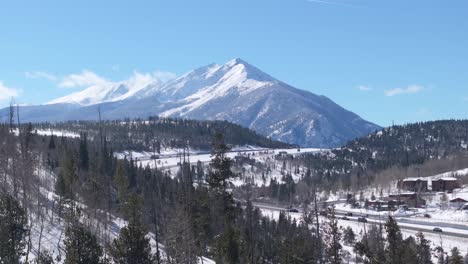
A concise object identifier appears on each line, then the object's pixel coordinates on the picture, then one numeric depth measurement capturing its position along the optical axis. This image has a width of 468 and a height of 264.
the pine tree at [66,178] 69.54
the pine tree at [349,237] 123.72
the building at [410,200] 184.25
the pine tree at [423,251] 78.88
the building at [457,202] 169.76
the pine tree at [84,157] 119.99
